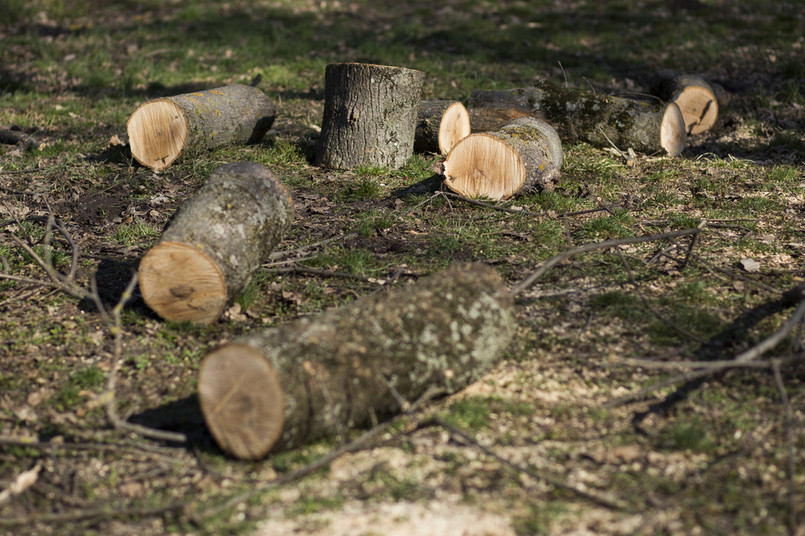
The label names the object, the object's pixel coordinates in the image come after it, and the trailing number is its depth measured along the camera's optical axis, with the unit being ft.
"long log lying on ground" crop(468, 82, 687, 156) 50.70
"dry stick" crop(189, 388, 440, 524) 18.06
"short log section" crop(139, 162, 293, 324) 26.66
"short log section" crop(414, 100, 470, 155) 49.75
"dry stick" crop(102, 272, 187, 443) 19.99
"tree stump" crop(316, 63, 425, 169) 45.03
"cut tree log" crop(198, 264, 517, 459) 19.51
